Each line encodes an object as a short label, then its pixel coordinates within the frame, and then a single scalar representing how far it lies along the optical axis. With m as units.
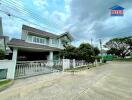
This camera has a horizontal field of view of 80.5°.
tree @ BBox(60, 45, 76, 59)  13.17
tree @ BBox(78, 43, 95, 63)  14.44
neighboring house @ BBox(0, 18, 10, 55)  13.87
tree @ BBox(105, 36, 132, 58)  38.05
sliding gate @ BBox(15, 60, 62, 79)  7.09
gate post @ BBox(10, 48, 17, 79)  6.35
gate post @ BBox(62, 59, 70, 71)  10.40
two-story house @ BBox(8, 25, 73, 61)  13.04
